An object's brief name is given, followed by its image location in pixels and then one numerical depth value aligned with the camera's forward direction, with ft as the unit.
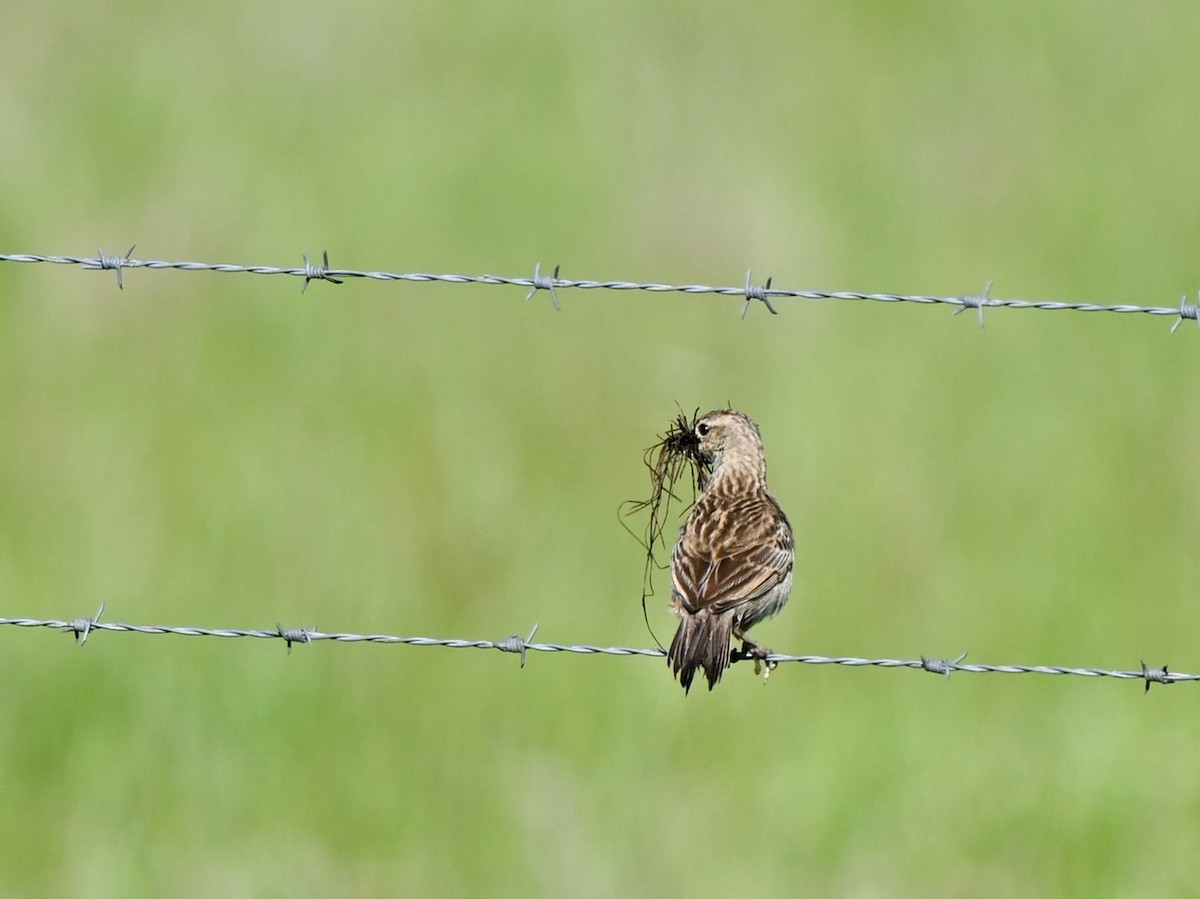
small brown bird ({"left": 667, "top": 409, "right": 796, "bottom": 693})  49.98
